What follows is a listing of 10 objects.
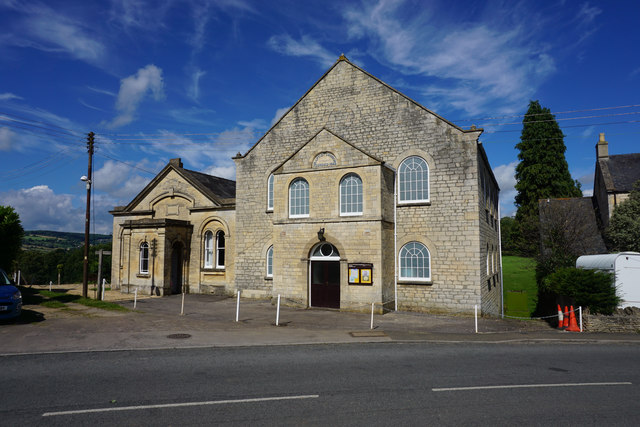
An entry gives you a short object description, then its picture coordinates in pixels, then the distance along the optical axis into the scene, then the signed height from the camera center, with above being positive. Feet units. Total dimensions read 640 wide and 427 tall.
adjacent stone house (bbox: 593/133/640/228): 89.76 +17.98
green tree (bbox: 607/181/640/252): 79.92 +5.91
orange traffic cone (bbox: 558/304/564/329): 48.53 -8.15
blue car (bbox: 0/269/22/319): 43.91 -5.75
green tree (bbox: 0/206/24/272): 69.15 +2.67
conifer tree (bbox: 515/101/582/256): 148.66 +32.54
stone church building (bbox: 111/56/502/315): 57.98 +7.09
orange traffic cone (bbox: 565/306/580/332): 45.70 -8.30
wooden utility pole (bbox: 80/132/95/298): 69.21 +6.09
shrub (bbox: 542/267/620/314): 46.57 -4.40
